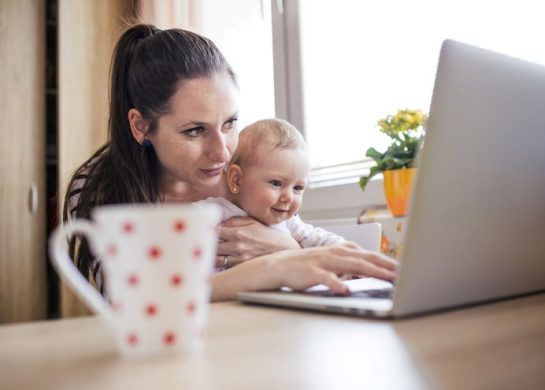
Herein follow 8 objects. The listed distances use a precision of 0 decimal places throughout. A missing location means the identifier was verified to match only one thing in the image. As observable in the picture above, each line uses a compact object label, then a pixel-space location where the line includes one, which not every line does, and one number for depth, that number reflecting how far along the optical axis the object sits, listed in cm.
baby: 131
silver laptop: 49
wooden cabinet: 247
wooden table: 34
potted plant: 160
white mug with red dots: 34
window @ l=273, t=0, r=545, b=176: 176
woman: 131
